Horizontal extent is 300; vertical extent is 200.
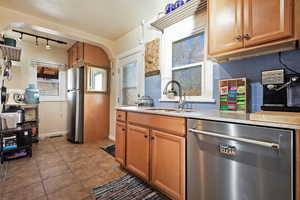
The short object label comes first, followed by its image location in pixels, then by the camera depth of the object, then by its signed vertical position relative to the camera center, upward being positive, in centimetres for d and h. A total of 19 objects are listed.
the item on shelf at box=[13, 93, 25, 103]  295 +6
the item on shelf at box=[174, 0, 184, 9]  177 +124
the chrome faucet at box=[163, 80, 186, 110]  188 +4
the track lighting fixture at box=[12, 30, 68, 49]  309 +149
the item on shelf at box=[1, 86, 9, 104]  261 +9
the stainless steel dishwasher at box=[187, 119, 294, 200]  81 -41
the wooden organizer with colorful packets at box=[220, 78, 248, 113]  137 +6
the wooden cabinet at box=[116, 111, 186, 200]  130 -57
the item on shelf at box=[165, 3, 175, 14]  185 +124
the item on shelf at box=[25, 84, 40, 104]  326 +12
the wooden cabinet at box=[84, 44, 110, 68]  346 +113
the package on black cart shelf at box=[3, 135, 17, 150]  232 -72
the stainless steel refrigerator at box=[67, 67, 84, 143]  338 -19
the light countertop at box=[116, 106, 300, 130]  79 -13
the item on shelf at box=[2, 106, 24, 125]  260 -21
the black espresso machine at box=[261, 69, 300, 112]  112 +9
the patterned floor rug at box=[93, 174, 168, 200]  153 -105
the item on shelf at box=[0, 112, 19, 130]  239 -34
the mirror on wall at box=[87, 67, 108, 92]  348 +54
